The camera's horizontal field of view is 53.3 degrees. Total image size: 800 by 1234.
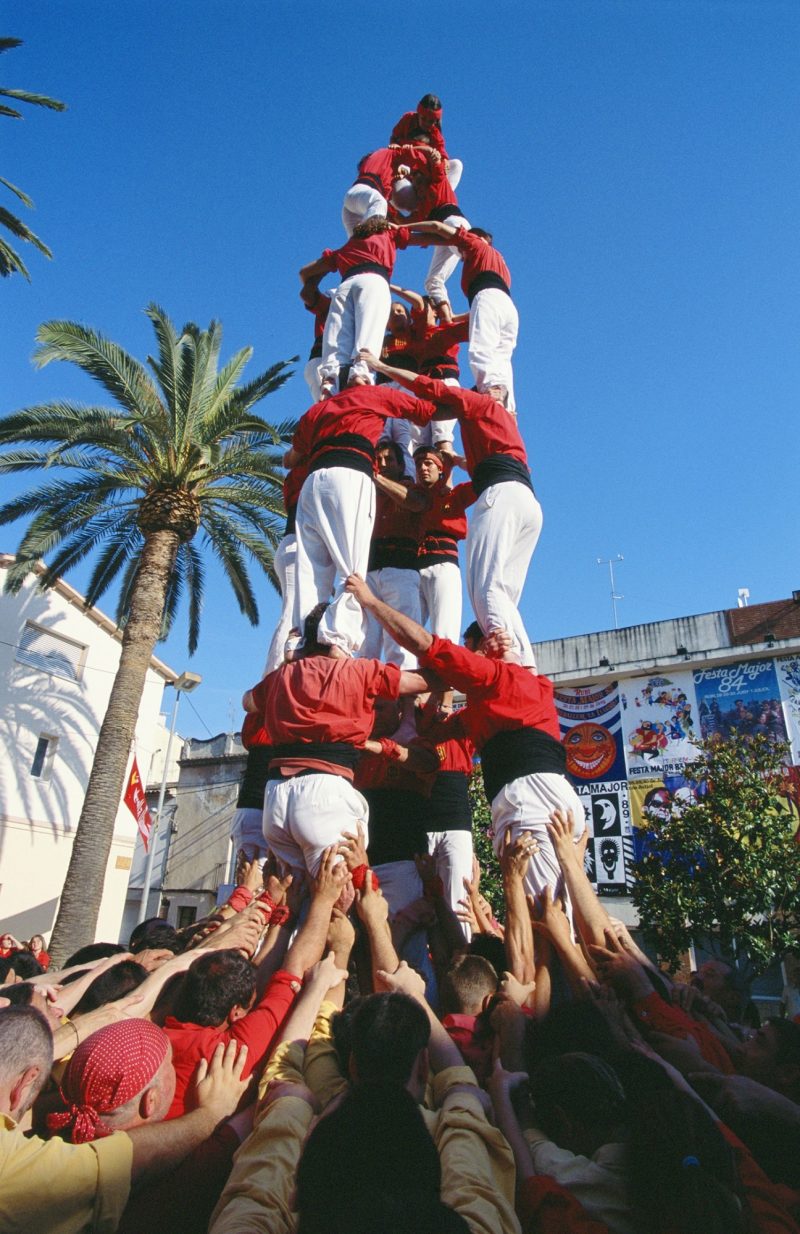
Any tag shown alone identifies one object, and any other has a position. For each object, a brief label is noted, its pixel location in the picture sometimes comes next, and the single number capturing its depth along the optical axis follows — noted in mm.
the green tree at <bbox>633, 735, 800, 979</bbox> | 12836
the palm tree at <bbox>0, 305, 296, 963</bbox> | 13523
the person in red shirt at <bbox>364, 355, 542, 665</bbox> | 5496
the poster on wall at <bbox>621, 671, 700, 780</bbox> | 23266
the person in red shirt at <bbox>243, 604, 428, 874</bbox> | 4168
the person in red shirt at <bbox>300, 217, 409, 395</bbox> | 6516
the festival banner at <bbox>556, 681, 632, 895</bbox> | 22656
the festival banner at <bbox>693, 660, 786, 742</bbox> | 22312
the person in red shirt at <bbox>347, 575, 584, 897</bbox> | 4363
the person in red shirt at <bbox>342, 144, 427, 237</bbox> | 7785
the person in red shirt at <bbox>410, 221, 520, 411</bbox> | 6641
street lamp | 23969
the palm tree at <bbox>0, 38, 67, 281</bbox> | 12992
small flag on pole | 18031
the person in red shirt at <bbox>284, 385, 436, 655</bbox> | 5449
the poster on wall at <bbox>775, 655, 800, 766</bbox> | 21812
